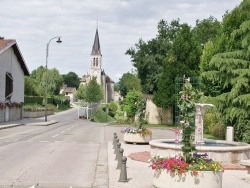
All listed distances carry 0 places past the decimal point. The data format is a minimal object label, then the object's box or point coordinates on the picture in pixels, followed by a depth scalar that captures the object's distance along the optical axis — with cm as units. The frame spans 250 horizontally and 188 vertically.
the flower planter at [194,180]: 910
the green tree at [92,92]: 8625
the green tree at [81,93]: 12736
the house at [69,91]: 17702
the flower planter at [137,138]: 2255
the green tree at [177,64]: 4521
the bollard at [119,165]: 1301
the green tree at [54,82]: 11281
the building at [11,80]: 4600
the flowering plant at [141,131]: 2253
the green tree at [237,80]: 2338
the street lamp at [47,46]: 4875
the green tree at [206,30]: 6338
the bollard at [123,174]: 1075
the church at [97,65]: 14491
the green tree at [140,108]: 2279
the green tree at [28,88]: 8464
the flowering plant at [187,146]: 935
